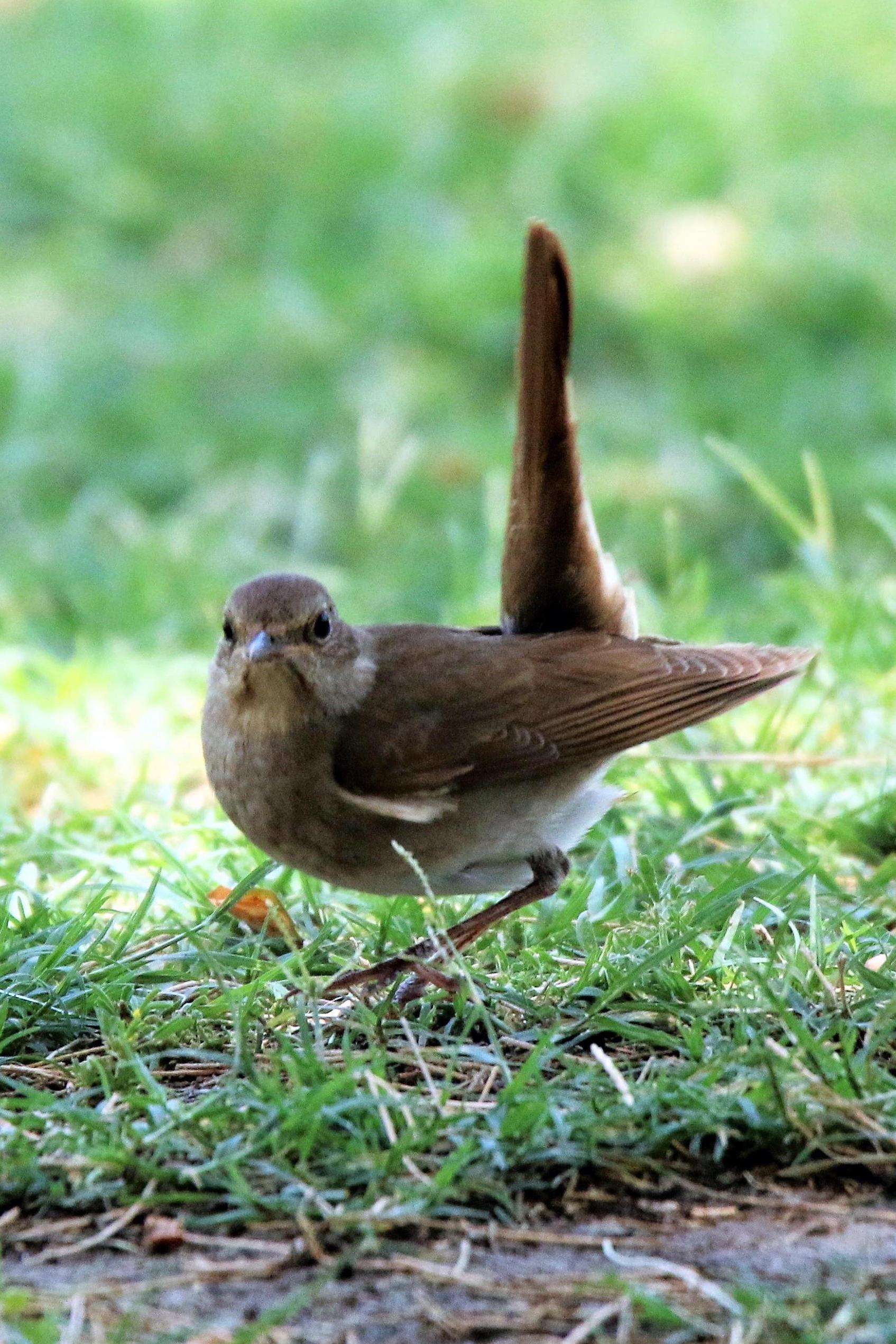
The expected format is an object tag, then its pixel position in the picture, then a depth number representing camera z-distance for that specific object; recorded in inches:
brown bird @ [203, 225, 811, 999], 323.9
